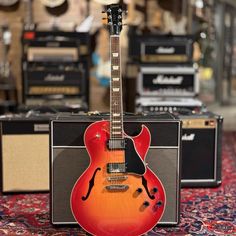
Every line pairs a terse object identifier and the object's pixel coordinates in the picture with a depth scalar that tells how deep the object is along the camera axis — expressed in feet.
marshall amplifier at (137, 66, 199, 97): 17.51
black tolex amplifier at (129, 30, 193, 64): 18.57
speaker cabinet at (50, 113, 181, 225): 10.05
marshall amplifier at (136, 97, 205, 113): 15.21
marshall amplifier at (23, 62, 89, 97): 18.47
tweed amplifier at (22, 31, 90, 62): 19.31
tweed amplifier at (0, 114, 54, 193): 12.44
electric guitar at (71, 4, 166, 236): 9.39
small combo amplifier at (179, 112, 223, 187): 13.02
